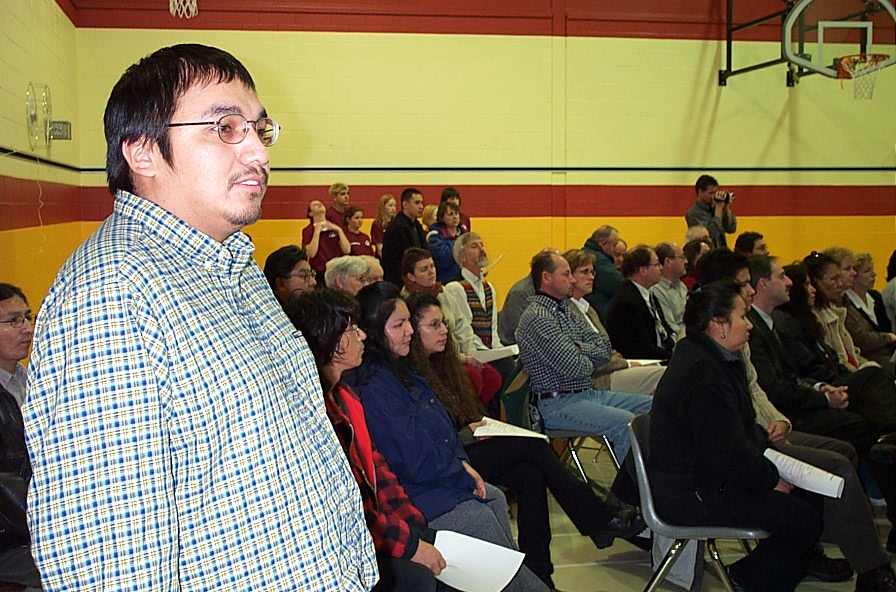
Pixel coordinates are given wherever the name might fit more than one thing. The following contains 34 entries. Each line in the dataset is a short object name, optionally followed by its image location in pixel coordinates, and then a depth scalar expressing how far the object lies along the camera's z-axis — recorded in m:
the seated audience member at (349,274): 4.79
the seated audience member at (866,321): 5.56
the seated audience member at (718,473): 3.16
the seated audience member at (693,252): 6.86
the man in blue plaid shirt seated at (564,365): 4.33
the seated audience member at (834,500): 3.35
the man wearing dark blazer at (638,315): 5.44
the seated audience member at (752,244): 6.60
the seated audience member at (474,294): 5.54
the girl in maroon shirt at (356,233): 7.69
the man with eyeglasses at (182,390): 1.00
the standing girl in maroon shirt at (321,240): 7.37
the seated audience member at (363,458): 2.48
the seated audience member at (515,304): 5.47
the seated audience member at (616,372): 4.84
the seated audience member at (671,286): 5.98
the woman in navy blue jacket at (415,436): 3.04
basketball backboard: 8.63
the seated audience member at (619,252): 7.29
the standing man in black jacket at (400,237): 7.23
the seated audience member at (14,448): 2.45
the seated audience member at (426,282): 5.23
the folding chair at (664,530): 3.12
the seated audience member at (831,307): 5.12
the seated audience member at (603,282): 6.46
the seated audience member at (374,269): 4.88
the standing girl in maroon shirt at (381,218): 8.01
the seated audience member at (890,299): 6.17
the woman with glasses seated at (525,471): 3.61
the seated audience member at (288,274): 4.84
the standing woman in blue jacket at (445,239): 6.79
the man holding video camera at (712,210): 8.38
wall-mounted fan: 5.76
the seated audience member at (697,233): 7.56
